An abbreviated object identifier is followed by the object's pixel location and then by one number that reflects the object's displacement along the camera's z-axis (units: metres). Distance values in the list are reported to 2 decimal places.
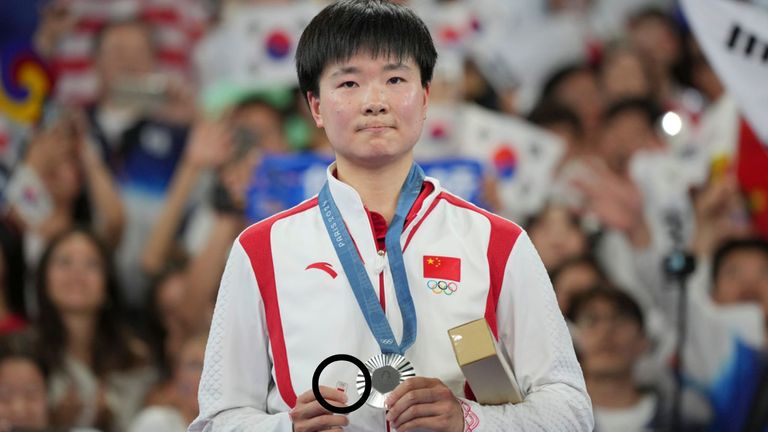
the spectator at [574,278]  14.18
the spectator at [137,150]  15.70
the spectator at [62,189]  15.36
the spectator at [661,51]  19.27
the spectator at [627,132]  16.92
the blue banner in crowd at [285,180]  12.31
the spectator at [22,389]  12.72
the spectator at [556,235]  15.08
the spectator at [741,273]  14.48
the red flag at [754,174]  15.83
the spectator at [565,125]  17.41
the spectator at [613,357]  13.19
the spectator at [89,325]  14.05
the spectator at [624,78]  18.52
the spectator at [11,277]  14.39
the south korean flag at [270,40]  16.77
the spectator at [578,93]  18.36
